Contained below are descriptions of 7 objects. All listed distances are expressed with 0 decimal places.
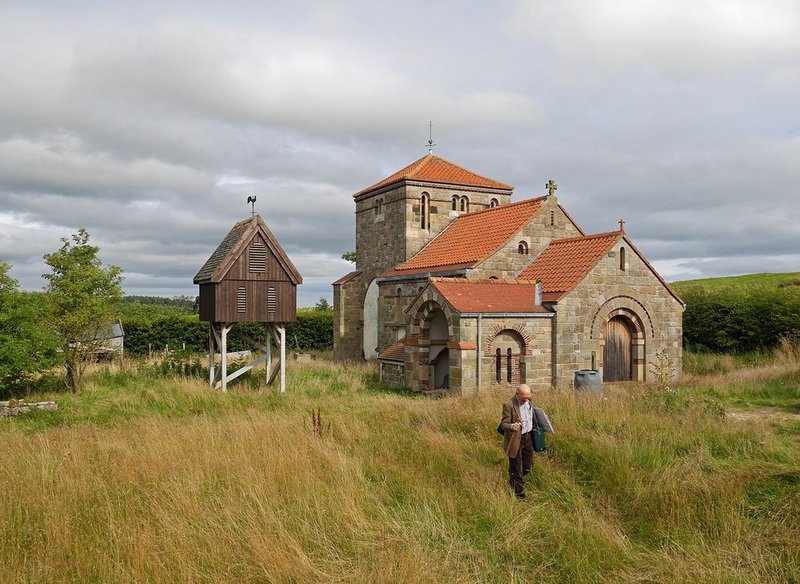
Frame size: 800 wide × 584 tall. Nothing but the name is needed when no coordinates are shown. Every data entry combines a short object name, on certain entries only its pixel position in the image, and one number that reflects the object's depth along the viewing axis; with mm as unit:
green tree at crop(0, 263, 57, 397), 16039
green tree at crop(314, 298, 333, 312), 43469
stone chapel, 17875
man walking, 8516
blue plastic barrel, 16719
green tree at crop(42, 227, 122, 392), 18484
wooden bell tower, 18062
